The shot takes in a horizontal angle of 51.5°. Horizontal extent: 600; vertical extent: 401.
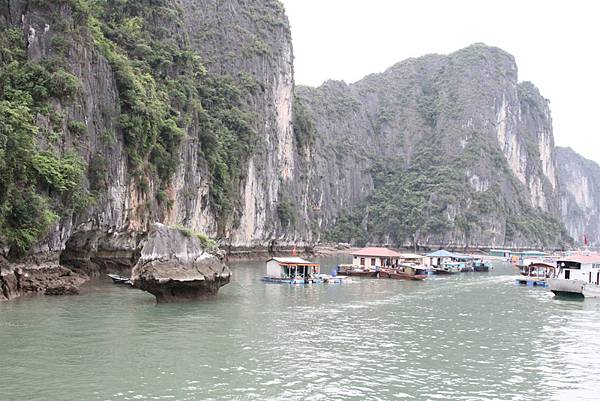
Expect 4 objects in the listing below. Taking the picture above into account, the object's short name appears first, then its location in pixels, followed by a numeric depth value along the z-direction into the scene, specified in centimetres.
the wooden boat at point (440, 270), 5790
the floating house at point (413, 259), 5847
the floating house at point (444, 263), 6177
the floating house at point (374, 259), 5294
